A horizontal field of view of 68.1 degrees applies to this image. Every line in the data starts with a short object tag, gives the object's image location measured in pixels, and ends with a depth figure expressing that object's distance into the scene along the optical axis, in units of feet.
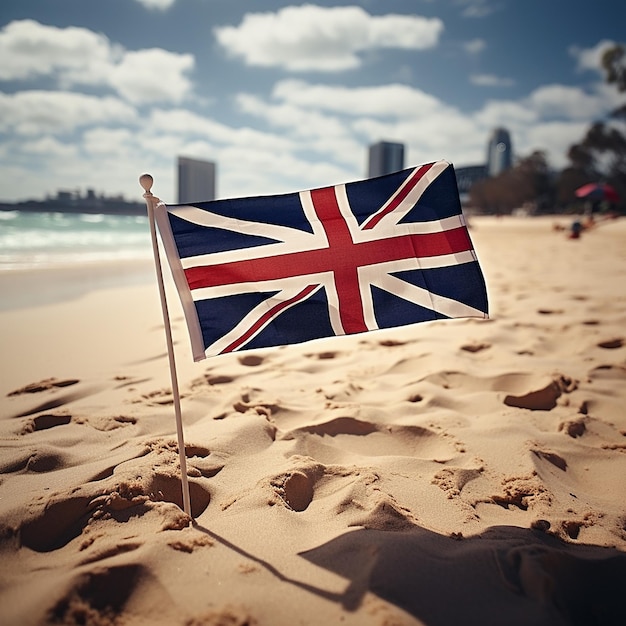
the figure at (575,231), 55.26
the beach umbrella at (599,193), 81.20
